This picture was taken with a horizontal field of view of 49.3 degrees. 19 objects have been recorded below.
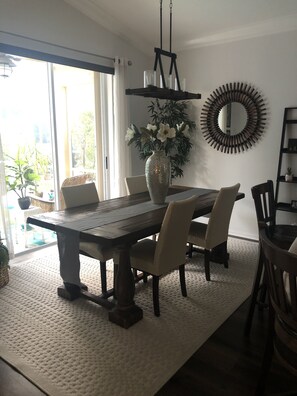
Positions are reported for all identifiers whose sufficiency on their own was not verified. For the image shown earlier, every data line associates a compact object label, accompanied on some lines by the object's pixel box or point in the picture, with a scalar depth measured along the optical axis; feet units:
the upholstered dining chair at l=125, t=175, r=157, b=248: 12.35
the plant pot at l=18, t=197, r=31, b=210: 13.38
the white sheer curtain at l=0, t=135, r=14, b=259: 10.93
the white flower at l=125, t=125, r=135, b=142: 9.46
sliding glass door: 12.79
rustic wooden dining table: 7.39
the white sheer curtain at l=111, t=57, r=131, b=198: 14.79
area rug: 6.35
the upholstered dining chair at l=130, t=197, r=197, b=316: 7.80
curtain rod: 10.96
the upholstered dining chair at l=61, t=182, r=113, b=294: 8.86
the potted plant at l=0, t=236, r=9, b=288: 9.95
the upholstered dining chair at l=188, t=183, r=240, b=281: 9.70
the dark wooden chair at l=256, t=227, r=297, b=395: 4.41
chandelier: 8.95
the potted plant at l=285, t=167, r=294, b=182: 12.89
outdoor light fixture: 11.54
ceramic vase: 9.73
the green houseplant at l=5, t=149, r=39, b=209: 12.91
